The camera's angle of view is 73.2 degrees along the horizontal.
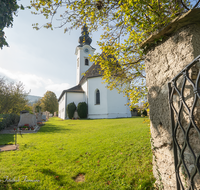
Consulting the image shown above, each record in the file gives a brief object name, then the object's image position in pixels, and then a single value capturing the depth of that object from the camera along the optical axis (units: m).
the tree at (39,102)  44.93
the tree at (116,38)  2.71
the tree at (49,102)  43.54
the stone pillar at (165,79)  1.68
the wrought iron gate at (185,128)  1.49
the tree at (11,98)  14.62
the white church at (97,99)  20.23
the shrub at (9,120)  9.48
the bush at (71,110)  21.66
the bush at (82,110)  20.98
